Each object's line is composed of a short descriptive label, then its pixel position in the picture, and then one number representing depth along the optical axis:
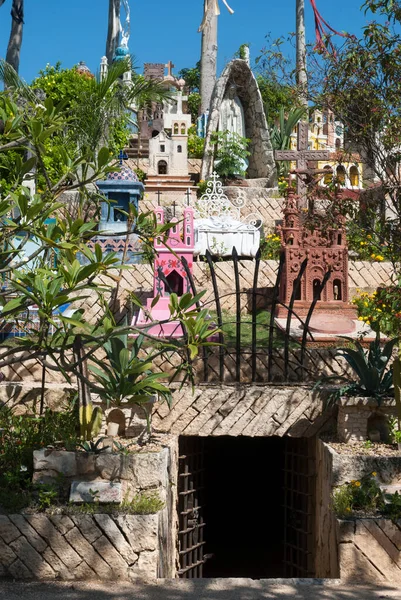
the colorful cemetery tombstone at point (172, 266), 11.05
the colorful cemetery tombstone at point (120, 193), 14.04
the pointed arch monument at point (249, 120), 19.28
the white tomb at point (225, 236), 13.84
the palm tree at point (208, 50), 24.23
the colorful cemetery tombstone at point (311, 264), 11.68
